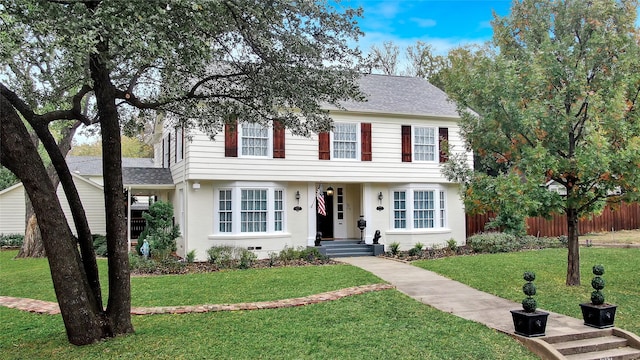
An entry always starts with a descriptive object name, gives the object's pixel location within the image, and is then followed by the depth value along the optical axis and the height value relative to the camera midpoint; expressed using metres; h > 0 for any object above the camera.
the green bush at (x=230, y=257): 14.05 -1.56
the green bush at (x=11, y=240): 21.91 -1.49
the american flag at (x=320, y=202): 16.33 +0.13
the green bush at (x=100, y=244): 17.83 -1.46
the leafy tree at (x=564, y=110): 9.07 +1.93
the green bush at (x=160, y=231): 14.72 -0.77
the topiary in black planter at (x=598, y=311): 7.10 -1.62
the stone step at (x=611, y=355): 6.47 -2.09
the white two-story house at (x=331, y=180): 15.38 +0.88
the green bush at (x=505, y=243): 16.72 -1.40
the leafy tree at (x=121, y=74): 5.42 +2.00
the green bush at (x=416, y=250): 16.08 -1.54
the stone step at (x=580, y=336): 6.71 -1.91
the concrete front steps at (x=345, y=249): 16.33 -1.51
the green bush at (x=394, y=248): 16.66 -1.51
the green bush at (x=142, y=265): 13.26 -1.64
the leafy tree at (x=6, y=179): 27.17 +1.67
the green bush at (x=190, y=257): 14.59 -1.55
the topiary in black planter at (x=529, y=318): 6.66 -1.62
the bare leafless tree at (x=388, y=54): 33.91 +10.83
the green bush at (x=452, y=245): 17.03 -1.45
